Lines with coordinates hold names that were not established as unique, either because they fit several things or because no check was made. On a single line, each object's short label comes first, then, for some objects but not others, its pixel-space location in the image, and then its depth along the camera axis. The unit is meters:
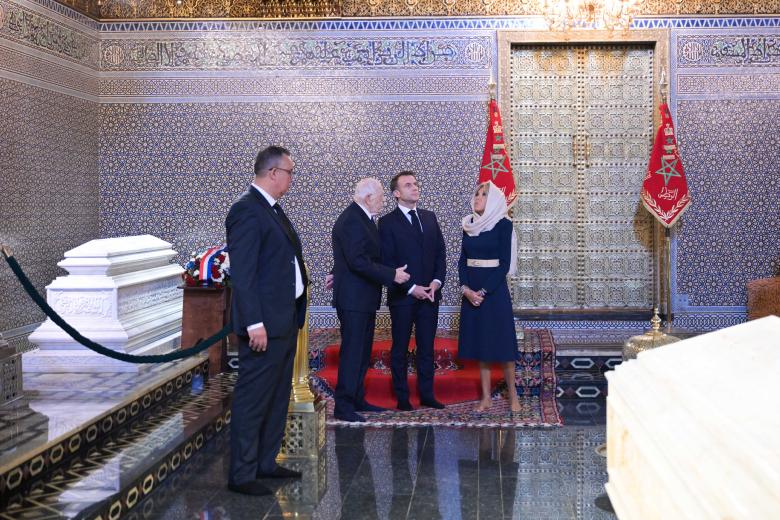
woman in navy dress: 5.69
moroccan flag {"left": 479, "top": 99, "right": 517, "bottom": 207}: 7.62
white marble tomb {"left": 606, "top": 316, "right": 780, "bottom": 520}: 1.46
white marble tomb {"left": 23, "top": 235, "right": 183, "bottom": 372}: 5.94
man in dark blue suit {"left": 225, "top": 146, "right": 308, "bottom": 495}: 3.92
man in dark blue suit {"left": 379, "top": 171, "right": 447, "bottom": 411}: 5.75
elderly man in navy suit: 5.42
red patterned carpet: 5.60
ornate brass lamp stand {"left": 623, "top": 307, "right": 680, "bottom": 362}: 4.75
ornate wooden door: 8.08
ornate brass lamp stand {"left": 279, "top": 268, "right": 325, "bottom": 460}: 4.53
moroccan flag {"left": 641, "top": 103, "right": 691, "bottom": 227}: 7.59
